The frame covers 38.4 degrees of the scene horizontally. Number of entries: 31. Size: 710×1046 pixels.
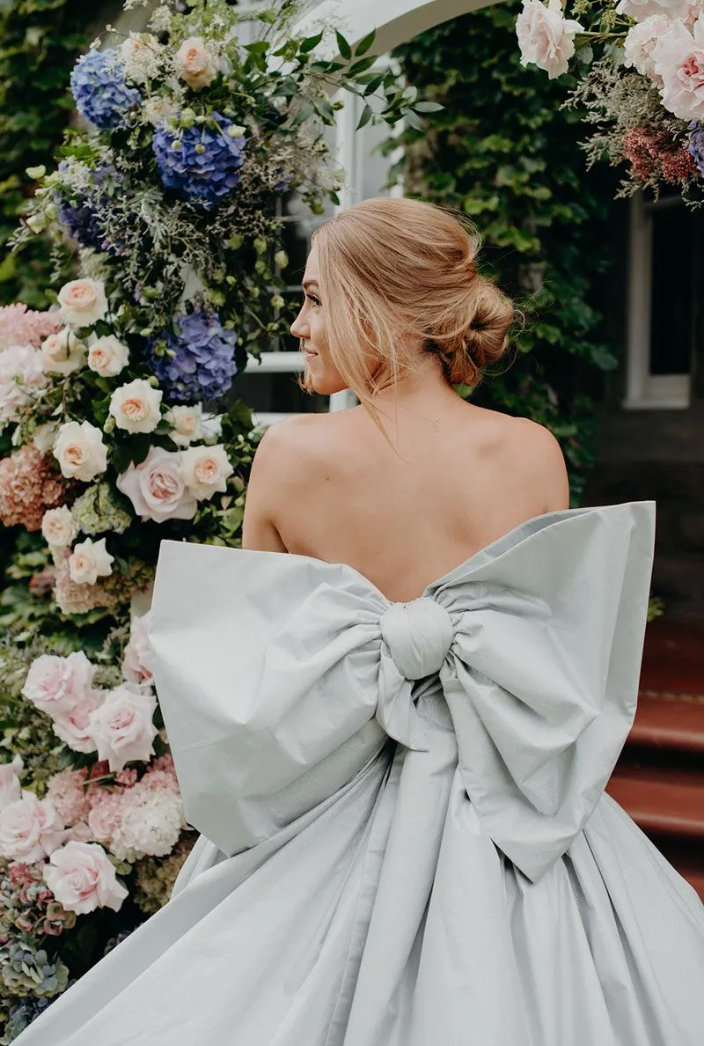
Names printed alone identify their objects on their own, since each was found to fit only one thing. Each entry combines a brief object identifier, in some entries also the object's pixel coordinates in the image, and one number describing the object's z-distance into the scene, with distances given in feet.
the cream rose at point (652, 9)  6.00
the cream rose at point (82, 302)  8.13
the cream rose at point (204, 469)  8.17
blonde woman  5.04
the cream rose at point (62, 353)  8.19
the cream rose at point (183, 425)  8.27
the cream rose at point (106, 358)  8.06
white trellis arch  8.48
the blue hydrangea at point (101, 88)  7.94
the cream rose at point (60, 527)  8.26
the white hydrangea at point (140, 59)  7.98
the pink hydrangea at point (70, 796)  8.29
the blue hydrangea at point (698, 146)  6.11
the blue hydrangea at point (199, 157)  7.89
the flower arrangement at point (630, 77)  6.24
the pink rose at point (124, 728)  7.90
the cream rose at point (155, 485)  8.09
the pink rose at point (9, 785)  8.47
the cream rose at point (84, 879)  7.86
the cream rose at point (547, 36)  6.66
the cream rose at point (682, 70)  5.83
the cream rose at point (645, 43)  6.14
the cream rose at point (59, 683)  8.06
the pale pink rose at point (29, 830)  8.16
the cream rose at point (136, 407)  7.91
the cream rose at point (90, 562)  8.11
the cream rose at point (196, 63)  7.86
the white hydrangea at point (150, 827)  7.89
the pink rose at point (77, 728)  8.10
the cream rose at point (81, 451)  7.91
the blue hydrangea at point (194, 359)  8.41
